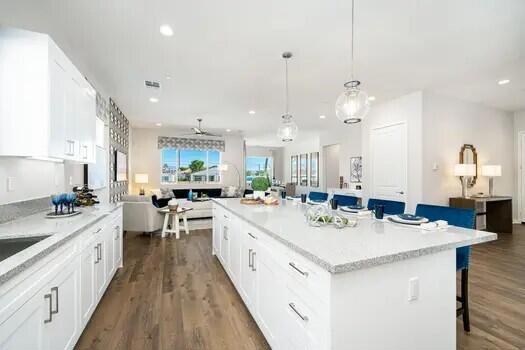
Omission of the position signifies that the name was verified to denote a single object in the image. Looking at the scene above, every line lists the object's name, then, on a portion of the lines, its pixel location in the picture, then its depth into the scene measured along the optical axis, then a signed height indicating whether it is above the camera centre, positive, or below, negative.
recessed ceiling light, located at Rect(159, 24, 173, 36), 2.56 +1.51
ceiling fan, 6.52 +1.11
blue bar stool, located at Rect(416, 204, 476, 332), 1.87 -0.57
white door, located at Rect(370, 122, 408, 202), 4.76 +0.27
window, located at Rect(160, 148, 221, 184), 8.67 +0.33
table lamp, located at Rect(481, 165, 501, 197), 4.98 +0.10
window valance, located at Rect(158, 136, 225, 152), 8.52 +1.12
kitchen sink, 1.44 -0.41
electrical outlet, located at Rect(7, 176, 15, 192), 1.94 -0.07
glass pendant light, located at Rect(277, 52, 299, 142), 3.79 +0.69
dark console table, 4.78 -0.79
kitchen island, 1.08 -0.54
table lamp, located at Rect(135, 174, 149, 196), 7.44 -0.12
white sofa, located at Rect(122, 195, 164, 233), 4.91 -0.80
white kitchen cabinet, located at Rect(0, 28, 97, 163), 1.71 +0.56
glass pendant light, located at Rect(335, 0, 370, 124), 2.48 +0.71
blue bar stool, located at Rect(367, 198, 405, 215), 2.46 -0.31
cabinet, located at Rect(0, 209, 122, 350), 1.03 -0.65
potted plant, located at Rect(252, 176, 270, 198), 3.47 -0.15
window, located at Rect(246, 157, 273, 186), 13.31 +0.54
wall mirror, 4.92 +0.37
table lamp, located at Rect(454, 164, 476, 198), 4.60 +0.06
